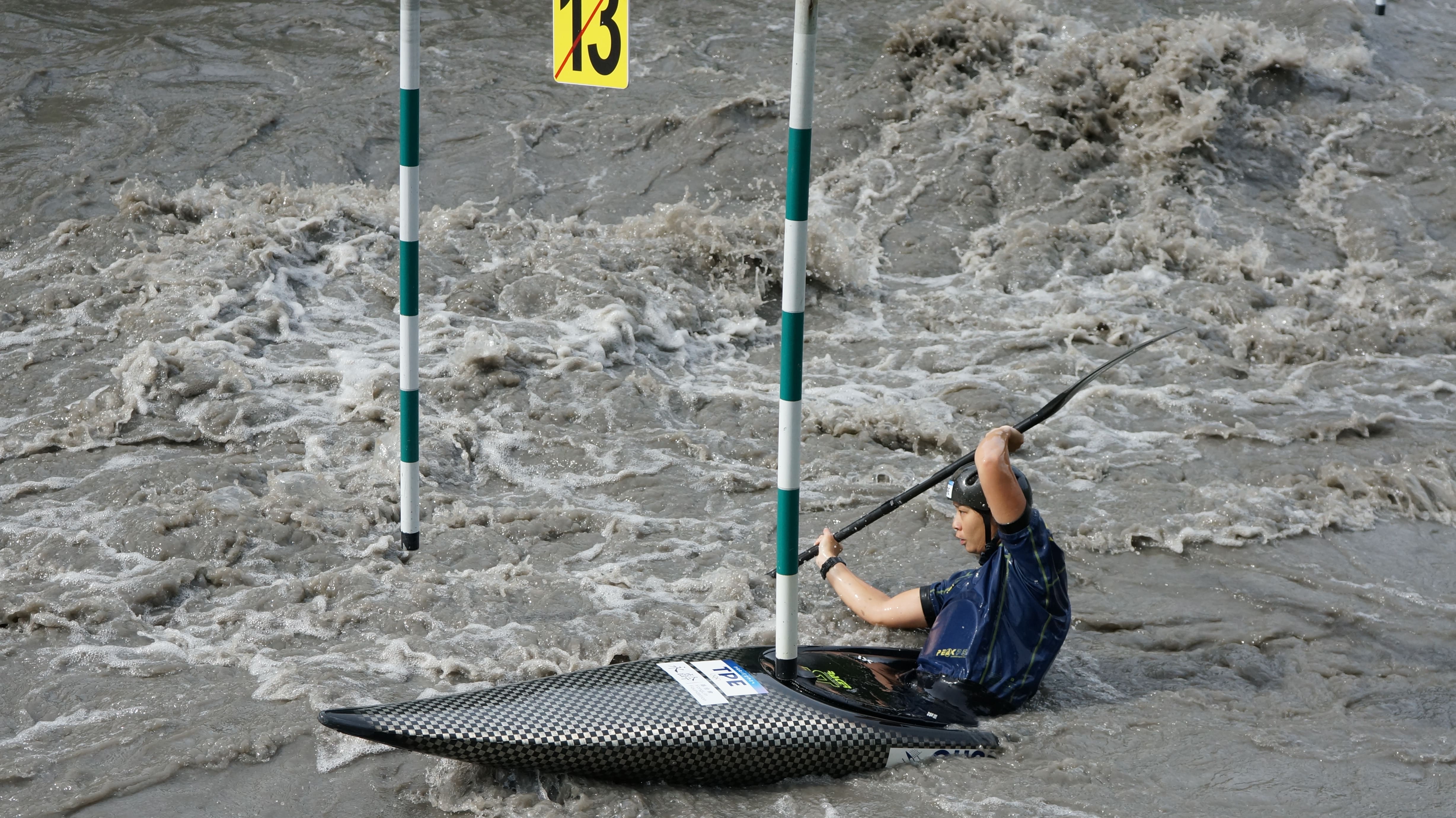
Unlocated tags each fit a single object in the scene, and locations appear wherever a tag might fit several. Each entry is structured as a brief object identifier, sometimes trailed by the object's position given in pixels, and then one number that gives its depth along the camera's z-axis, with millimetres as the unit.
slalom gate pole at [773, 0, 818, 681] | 5039
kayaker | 6031
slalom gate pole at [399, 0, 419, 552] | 6414
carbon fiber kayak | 5516
